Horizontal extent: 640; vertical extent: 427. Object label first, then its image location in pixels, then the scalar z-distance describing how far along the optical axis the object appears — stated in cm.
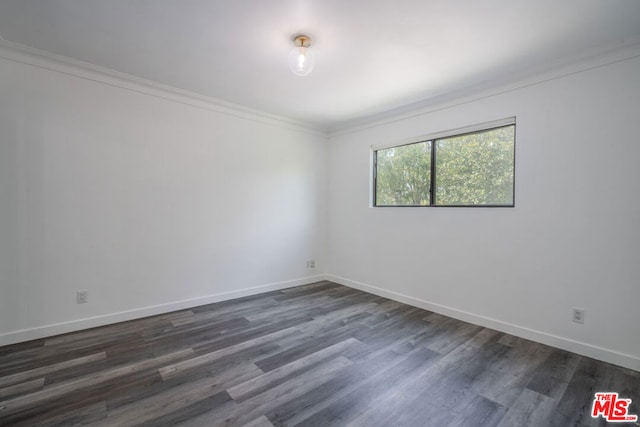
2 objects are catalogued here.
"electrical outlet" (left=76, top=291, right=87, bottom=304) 271
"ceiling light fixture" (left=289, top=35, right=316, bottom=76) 222
